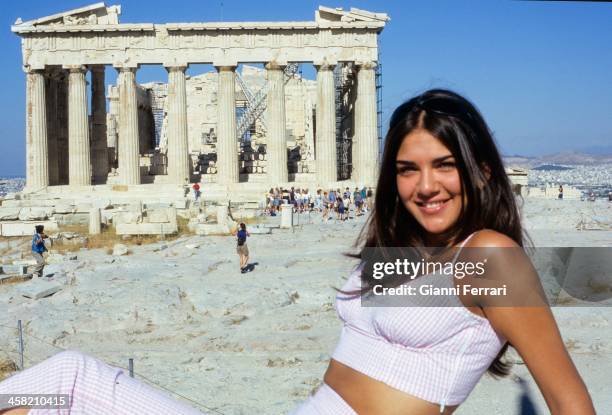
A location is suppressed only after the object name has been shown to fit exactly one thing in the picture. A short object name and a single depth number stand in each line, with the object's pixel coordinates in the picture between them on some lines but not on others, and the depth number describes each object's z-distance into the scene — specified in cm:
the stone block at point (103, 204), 2962
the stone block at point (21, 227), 2589
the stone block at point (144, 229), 2325
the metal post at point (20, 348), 832
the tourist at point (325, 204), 2748
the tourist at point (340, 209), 2681
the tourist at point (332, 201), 2930
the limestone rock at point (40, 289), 1329
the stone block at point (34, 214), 2664
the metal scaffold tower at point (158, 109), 5319
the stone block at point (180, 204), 3006
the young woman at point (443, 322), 234
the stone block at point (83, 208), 2793
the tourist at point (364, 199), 2954
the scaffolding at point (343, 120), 4397
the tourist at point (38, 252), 1742
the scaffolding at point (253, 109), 4725
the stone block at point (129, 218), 2383
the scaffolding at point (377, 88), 3966
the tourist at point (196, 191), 3312
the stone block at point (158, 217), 2373
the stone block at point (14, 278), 1692
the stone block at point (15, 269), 1776
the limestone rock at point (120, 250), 1941
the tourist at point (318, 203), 3117
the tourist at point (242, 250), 1532
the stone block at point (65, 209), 2772
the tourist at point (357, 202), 2893
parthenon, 3703
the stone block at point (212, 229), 2273
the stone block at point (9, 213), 2716
